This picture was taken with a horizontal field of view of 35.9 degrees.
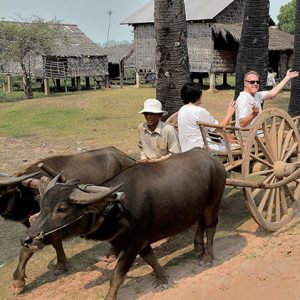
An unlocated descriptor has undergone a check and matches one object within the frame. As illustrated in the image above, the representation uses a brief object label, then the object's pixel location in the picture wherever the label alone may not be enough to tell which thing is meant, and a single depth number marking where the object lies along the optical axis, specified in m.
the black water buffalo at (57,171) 5.21
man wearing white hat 5.75
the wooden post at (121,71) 35.62
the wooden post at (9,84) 35.34
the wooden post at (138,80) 32.25
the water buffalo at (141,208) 4.02
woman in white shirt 5.88
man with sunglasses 6.30
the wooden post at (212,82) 27.41
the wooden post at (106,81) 35.91
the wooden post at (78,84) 35.06
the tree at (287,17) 50.50
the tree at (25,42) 29.25
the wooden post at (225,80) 31.17
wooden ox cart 5.53
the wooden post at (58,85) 36.53
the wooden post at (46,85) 33.03
